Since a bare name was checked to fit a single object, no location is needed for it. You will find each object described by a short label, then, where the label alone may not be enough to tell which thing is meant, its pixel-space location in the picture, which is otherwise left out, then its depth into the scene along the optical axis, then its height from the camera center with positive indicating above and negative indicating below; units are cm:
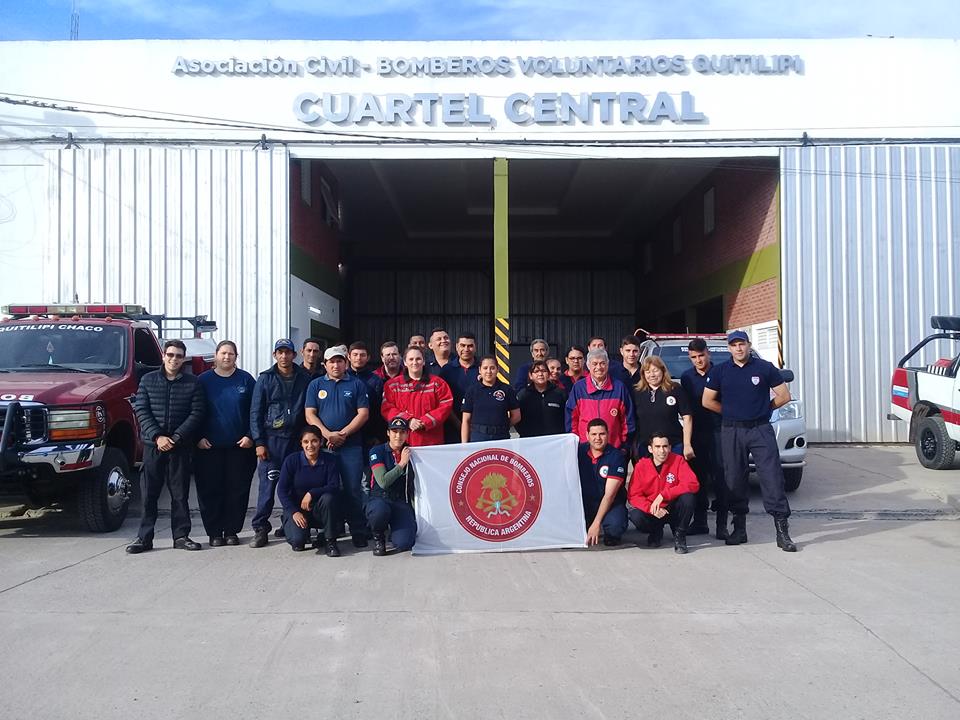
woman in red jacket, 729 -16
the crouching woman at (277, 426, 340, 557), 679 -93
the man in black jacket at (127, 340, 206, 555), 701 -39
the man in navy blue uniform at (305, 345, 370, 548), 714 -31
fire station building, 1487 +442
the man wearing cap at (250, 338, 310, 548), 723 -38
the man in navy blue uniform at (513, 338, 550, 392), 819 +22
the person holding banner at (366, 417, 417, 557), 676 -95
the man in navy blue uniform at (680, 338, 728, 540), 745 -55
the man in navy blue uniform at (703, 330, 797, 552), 704 -40
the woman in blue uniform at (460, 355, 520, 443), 735 -27
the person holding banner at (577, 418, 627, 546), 697 -92
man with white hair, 723 -19
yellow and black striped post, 1490 +208
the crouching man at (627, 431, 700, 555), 687 -97
